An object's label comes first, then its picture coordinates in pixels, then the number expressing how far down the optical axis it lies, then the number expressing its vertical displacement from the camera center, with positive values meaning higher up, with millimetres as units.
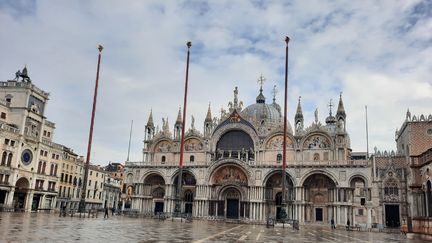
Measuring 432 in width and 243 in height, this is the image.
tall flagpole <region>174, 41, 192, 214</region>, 44969 +13531
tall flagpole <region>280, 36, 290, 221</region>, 40844 +9131
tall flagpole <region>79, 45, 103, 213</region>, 42403 +5862
